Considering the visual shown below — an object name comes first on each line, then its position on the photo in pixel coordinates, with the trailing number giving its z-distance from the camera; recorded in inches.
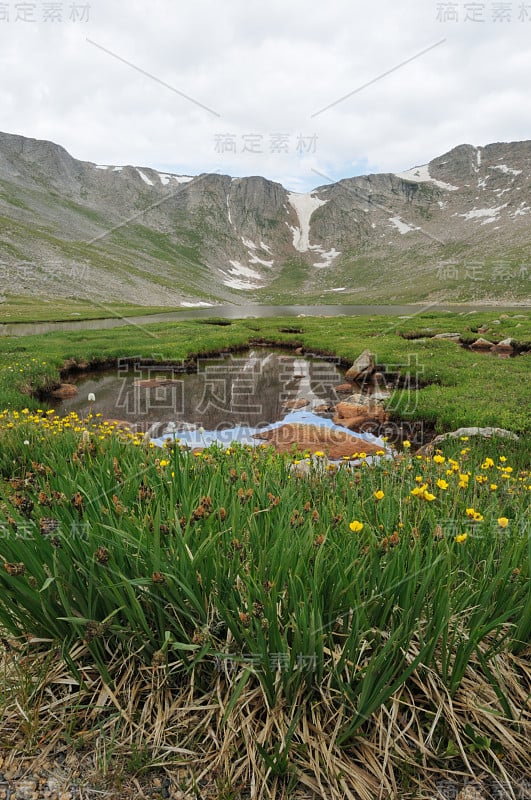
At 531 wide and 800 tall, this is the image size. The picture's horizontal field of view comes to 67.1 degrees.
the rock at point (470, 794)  72.9
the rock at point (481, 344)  1250.4
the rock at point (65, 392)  765.3
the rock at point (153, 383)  864.3
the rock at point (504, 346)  1185.4
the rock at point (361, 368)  915.4
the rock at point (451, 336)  1365.8
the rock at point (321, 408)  686.1
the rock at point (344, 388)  824.1
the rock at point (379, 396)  681.6
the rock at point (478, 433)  413.4
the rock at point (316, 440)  457.1
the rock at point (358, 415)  592.3
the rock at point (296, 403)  727.7
